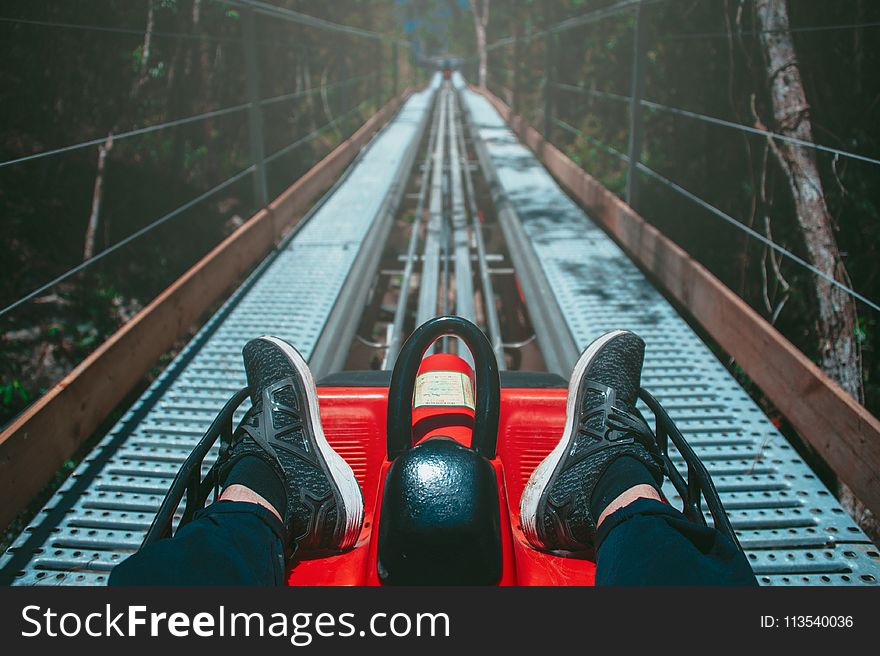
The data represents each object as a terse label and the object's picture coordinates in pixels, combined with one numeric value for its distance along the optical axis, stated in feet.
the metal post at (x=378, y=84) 40.73
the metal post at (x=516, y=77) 34.06
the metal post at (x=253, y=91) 13.53
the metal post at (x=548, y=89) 25.70
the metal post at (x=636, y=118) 13.92
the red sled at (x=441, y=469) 3.80
